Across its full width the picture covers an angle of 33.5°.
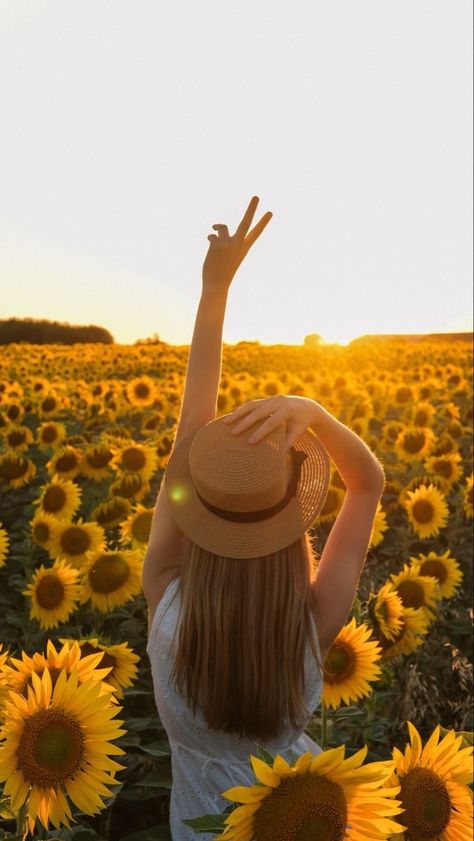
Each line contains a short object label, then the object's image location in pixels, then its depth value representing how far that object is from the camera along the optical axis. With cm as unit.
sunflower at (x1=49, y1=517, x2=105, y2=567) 476
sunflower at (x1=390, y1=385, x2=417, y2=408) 1210
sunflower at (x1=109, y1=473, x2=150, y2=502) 618
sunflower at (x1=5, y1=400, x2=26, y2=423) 922
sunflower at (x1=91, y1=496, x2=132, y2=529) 524
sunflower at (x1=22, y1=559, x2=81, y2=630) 401
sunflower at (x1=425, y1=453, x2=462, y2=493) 720
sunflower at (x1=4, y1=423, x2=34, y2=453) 775
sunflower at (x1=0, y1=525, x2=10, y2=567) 479
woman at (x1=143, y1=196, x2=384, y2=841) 190
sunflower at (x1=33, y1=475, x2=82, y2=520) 568
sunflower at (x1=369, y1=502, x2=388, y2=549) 552
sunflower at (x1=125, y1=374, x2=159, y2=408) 1188
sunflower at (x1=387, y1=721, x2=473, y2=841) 130
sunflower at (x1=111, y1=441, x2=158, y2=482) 664
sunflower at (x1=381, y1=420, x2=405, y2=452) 881
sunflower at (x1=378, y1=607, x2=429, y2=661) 335
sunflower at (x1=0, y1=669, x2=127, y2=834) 167
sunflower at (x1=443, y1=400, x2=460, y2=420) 990
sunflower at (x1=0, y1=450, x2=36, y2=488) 667
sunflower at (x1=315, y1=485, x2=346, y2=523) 586
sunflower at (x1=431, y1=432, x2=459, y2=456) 794
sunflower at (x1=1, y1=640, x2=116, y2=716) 181
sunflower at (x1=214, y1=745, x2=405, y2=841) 118
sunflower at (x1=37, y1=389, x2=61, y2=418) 986
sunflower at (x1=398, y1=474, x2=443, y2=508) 656
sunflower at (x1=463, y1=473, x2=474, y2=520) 653
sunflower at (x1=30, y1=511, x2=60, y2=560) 491
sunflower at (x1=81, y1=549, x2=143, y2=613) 414
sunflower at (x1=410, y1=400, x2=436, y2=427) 966
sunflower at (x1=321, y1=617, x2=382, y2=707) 280
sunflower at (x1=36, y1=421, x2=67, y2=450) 784
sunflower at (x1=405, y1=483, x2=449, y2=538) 602
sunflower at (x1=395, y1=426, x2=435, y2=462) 820
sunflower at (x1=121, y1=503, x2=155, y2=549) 491
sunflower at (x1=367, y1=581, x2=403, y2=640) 319
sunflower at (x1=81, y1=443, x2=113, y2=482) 673
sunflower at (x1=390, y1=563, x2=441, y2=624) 382
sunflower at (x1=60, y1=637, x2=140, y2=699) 308
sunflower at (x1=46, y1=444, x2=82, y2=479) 658
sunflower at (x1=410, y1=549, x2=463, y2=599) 468
